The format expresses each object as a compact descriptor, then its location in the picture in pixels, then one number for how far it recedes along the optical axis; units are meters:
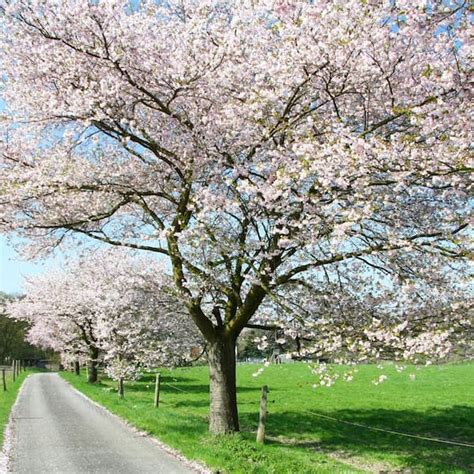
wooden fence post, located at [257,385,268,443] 14.26
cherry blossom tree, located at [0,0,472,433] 9.00
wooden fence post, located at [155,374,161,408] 23.31
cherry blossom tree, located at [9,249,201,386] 17.19
